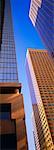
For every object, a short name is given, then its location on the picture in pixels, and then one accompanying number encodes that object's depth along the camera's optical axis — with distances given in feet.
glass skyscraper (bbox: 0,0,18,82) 58.09
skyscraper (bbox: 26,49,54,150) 165.83
